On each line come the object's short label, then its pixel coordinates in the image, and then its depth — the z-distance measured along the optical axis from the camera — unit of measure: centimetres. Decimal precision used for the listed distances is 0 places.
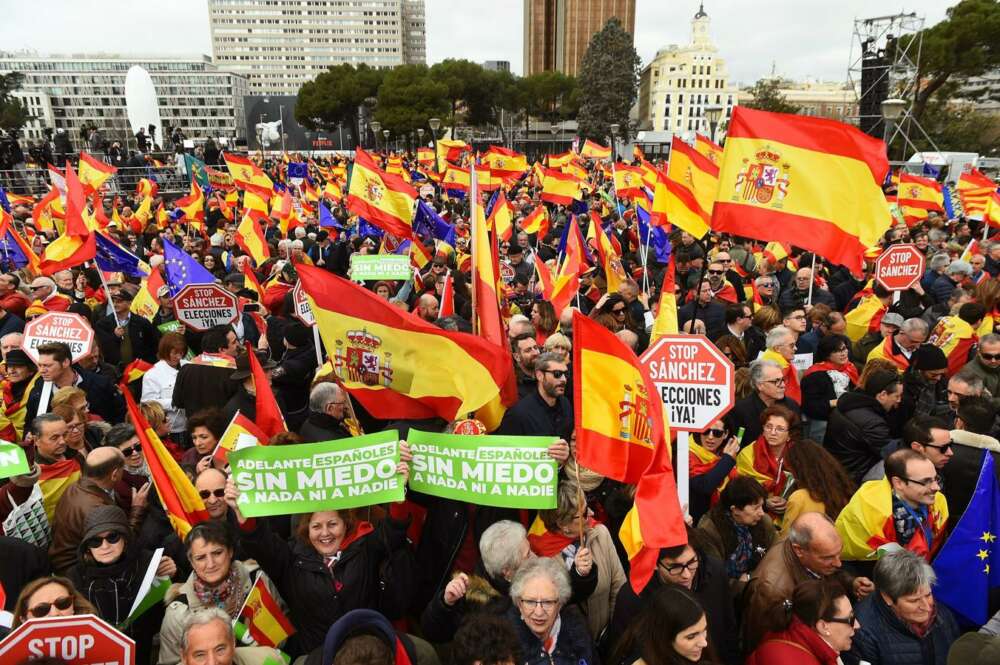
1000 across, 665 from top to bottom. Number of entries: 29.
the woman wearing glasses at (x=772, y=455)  426
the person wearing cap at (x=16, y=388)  552
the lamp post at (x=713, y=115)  1800
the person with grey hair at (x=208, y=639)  280
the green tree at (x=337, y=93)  7406
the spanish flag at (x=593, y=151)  2031
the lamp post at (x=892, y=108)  1587
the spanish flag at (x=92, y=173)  1312
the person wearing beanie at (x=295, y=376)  624
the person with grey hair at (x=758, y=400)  487
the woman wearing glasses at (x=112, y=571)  331
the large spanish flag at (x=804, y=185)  540
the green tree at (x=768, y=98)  5009
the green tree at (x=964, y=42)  3997
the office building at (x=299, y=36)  17262
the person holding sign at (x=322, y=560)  343
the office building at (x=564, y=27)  13812
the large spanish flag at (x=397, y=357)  415
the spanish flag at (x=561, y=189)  1356
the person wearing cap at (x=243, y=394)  534
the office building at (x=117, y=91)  14688
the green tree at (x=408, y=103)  6588
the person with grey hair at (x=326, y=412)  477
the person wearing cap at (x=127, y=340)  731
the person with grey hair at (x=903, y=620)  305
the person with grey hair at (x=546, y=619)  302
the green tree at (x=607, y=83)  7581
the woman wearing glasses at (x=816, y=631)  294
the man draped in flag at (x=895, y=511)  359
